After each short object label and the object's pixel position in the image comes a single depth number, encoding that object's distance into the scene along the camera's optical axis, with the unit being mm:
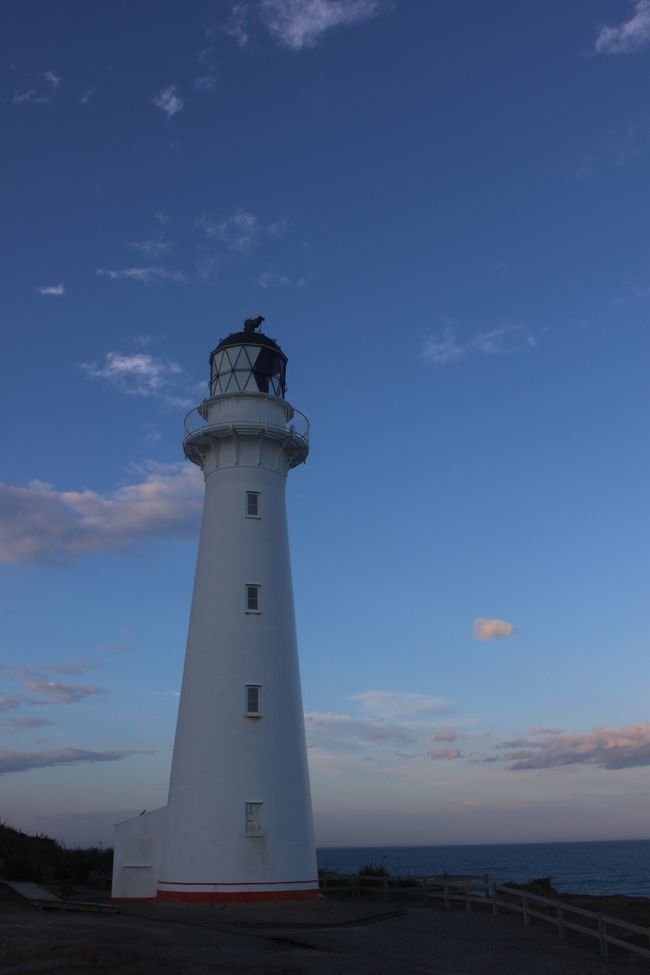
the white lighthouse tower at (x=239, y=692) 20594
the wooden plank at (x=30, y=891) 19672
